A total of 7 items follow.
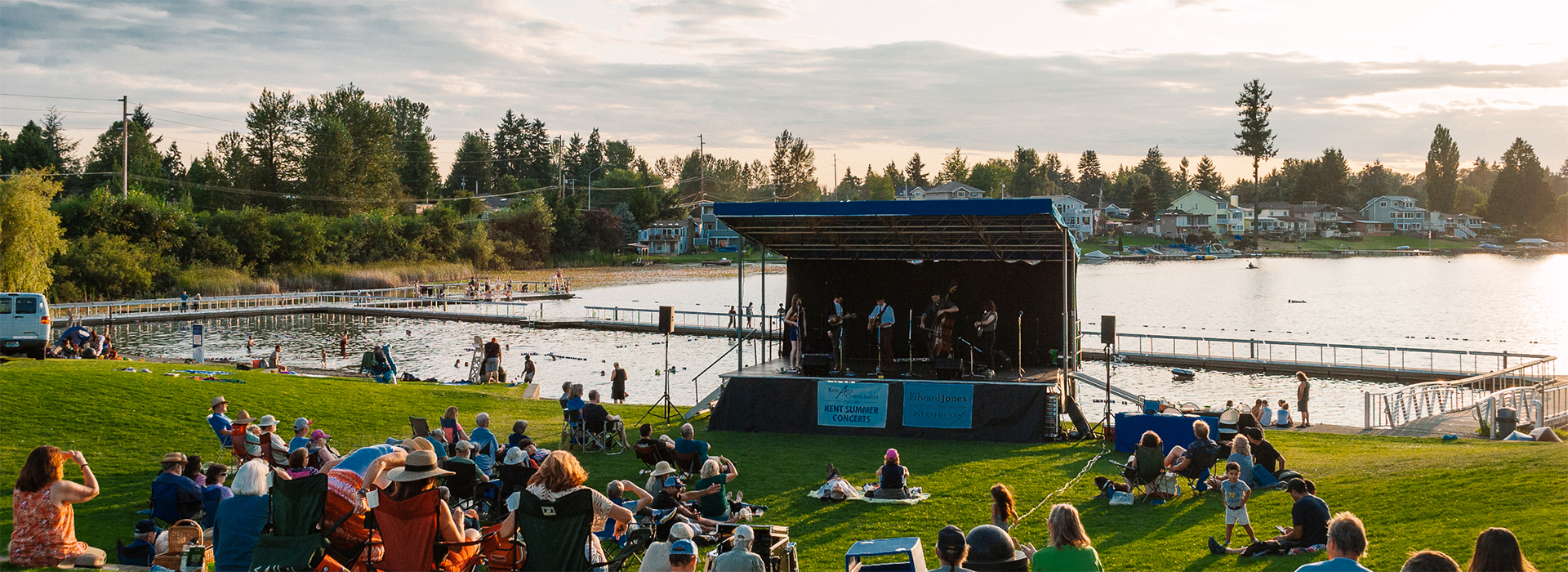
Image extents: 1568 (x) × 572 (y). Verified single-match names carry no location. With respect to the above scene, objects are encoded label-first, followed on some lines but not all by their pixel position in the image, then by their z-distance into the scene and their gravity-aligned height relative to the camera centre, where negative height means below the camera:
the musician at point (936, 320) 18.00 -1.06
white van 23.64 -1.65
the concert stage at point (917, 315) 15.27 -1.08
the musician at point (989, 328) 17.48 -1.17
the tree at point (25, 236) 37.19 +0.75
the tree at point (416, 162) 105.75 +10.21
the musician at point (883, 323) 19.17 -1.17
